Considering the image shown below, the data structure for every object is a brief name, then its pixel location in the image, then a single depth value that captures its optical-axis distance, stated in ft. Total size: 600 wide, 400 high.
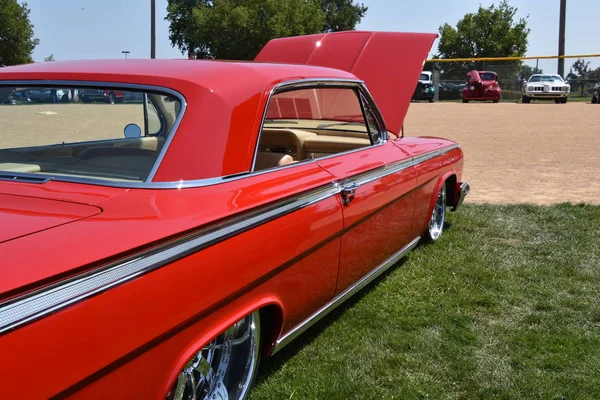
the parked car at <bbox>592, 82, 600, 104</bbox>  84.79
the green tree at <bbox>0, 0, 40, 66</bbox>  115.34
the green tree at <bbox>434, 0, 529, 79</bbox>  137.18
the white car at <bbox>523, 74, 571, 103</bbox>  86.43
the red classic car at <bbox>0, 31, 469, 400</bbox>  4.54
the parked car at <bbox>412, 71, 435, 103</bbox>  98.27
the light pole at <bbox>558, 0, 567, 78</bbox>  112.78
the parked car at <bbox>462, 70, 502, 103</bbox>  90.33
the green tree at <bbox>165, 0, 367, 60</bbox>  137.39
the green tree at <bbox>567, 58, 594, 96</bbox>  102.34
